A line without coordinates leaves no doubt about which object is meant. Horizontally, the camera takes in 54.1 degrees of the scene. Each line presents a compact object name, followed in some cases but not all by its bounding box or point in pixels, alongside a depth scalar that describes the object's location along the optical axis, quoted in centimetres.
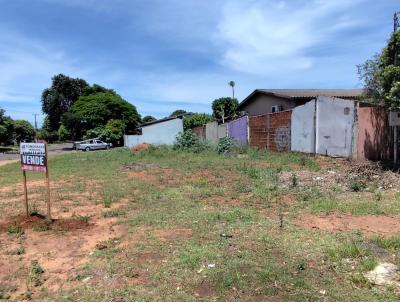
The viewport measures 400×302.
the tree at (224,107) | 4475
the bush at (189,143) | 2384
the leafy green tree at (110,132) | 4872
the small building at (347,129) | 1374
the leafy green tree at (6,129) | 5206
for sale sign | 702
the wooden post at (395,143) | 1322
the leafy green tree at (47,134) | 7167
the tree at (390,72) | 1170
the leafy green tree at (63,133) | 6277
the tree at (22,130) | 6271
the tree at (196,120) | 4224
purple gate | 2322
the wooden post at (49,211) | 686
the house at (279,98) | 2561
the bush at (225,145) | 2084
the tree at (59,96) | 6619
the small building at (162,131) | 4041
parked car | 4419
